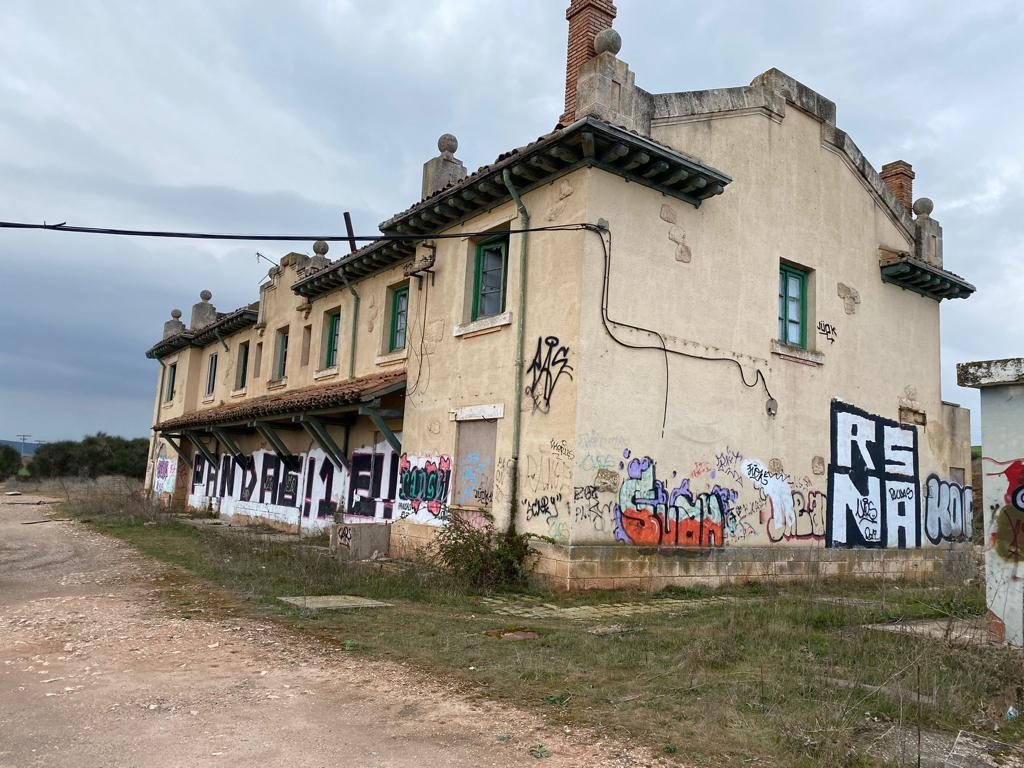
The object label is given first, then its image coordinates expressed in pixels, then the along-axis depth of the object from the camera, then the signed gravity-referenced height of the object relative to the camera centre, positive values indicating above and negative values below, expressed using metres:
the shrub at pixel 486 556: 9.87 -0.77
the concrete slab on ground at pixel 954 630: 6.17 -0.95
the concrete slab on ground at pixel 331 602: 8.24 -1.24
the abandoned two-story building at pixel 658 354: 10.25 +2.29
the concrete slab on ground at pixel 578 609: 8.37 -1.20
